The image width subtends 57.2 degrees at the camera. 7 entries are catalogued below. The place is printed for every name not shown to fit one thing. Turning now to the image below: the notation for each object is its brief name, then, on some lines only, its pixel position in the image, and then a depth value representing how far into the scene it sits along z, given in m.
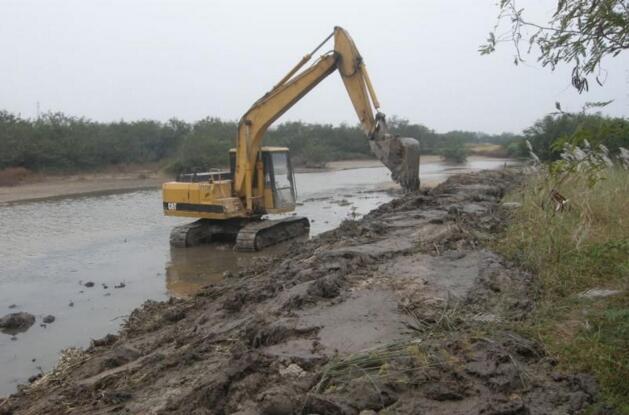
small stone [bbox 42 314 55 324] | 7.30
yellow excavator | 11.00
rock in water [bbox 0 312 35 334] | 7.09
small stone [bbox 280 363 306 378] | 3.40
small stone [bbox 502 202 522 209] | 8.70
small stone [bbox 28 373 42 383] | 5.32
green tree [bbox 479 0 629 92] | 2.62
